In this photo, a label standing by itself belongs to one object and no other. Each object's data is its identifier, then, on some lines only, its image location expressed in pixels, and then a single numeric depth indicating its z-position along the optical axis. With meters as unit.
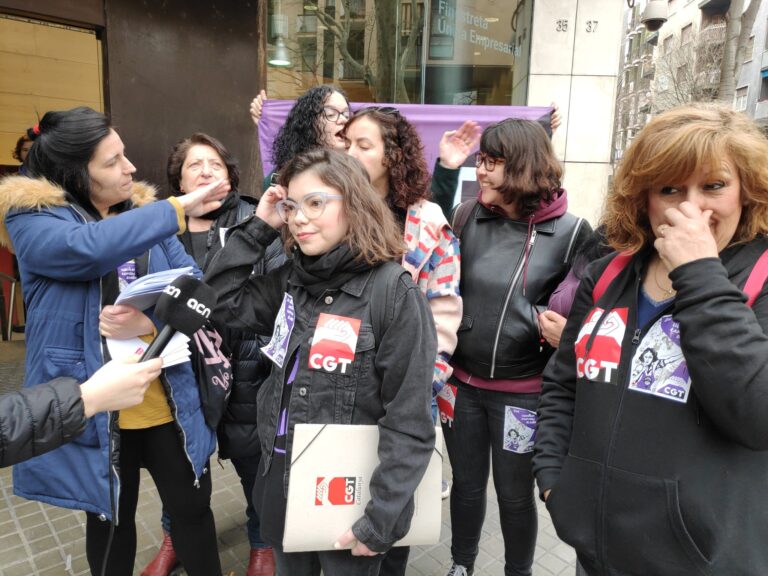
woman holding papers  1.88
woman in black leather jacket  2.25
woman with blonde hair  1.12
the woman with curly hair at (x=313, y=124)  2.66
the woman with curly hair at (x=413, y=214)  2.12
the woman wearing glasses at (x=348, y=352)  1.57
